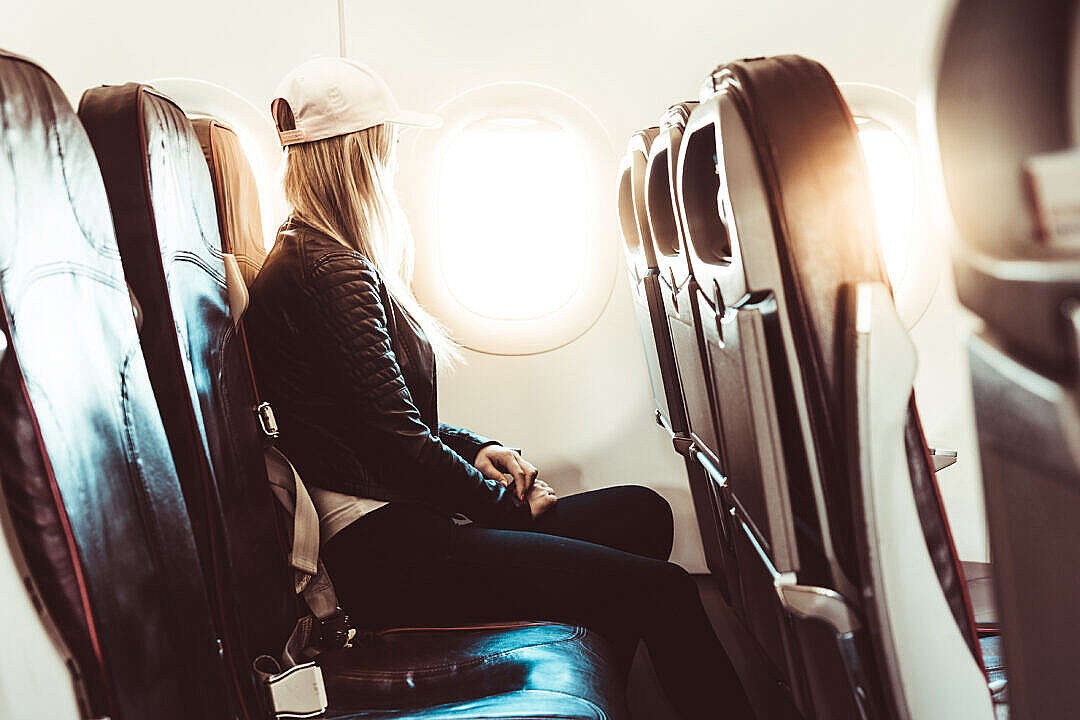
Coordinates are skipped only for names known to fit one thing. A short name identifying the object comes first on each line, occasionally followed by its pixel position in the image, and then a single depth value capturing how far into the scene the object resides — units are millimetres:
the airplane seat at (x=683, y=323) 1392
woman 1774
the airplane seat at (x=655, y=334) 1846
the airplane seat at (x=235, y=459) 1300
